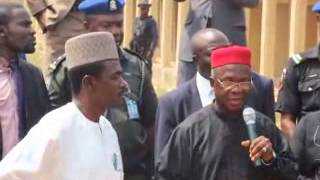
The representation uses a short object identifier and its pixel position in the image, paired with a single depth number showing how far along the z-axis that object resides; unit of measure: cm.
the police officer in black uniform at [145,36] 1567
